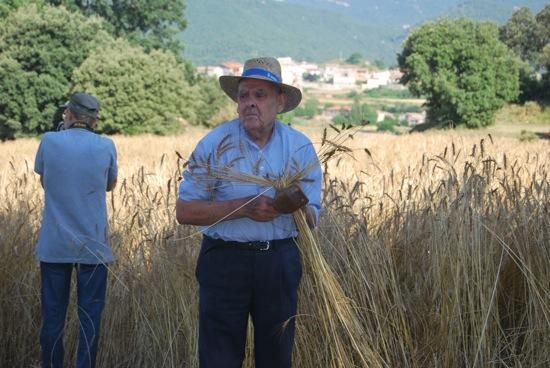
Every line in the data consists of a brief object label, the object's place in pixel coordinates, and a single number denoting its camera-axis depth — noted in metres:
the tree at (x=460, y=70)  55.91
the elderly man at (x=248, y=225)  3.24
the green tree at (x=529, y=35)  68.38
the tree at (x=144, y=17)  63.69
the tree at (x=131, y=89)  45.88
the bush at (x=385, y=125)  59.08
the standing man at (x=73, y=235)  4.37
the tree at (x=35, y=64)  45.25
